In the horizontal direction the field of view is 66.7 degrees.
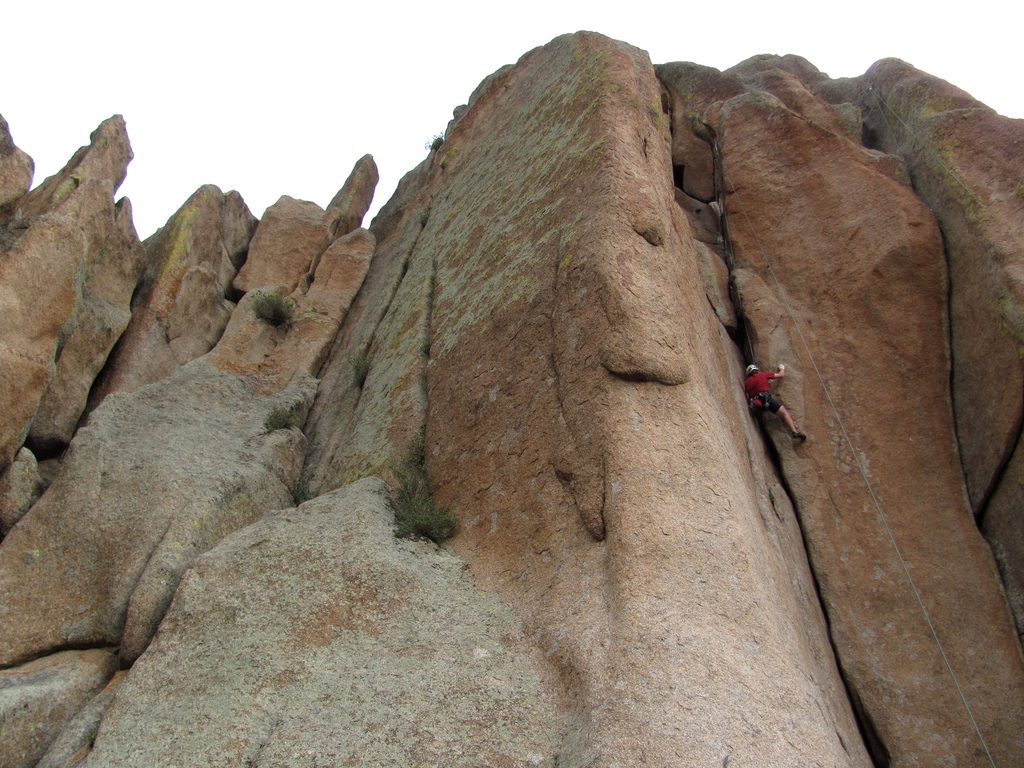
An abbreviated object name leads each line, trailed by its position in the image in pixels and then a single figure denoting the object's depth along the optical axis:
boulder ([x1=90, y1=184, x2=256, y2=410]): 12.68
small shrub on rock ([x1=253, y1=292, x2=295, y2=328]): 13.80
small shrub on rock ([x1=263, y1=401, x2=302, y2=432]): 11.24
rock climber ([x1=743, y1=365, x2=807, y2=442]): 10.63
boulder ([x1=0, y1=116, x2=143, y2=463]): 9.19
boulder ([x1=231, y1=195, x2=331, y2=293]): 16.34
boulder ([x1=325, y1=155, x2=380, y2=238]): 18.25
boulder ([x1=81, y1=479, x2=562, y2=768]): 5.54
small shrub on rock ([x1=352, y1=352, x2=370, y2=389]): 12.20
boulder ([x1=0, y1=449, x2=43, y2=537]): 8.85
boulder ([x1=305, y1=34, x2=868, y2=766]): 5.48
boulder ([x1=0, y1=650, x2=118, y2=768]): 6.34
